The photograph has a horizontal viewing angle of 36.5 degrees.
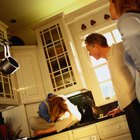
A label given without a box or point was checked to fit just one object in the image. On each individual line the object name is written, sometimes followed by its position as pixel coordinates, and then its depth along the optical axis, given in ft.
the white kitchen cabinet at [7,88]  8.70
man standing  4.29
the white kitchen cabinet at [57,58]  9.87
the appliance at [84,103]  8.87
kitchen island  7.24
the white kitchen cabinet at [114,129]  7.23
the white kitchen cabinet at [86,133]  7.42
